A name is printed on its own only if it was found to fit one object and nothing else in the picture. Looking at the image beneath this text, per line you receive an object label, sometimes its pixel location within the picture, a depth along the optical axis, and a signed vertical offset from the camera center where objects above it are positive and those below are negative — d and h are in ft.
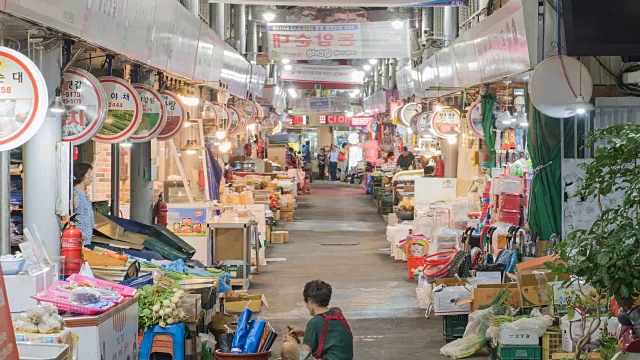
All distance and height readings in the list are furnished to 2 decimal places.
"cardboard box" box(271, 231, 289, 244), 76.05 -7.03
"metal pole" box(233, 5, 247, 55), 98.37 +12.62
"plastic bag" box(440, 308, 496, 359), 36.35 -7.20
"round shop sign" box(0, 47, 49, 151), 21.83 +1.09
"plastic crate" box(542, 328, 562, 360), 31.58 -6.30
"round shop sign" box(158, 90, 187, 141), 41.47 +1.39
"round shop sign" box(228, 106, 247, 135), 72.57 +2.29
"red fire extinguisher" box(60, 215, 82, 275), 27.78 -2.93
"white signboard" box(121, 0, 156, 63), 32.68 +4.22
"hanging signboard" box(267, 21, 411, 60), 73.20 +8.28
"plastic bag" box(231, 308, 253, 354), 27.86 -5.45
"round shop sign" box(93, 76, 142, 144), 31.60 +1.22
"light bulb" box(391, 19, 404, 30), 73.36 +9.48
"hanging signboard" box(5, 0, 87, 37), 21.31 +3.27
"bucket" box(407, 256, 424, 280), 56.03 -6.59
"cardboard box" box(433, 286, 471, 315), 38.60 -6.11
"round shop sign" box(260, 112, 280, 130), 124.94 +3.43
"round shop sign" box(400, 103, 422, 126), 80.43 +3.25
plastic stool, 28.53 -5.74
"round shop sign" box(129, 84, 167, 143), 36.68 +1.31
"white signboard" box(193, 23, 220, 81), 50.45 +5.07
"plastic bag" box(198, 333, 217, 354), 32.55 -6.54
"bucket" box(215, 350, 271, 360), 27.17 -5.86
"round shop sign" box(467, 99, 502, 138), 53.01 +1.83
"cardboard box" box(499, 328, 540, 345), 31.65 -6.16
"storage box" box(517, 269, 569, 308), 34.14 -4.97
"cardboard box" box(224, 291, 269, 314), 37.63 -6.05
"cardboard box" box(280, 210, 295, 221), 95.02 -6.58
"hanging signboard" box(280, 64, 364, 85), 114.73 +9.31
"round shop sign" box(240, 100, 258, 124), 87.92 +3.51
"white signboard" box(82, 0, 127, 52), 27.50 +3.77
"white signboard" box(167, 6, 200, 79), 42.55 +4.95
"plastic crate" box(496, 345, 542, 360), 31.78 -6.67
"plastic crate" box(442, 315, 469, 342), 39.11 -7.21
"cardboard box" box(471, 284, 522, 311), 37.63 -5.64
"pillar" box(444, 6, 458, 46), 76.33 +10.03
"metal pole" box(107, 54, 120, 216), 47.19 -1.56
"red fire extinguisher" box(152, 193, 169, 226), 48.21 -3.24
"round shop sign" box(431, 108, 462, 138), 61.41 +1.79
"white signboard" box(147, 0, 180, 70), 37.68 +4.67
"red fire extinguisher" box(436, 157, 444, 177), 77.56 -1.52
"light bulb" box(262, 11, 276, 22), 94.75 +13.27
